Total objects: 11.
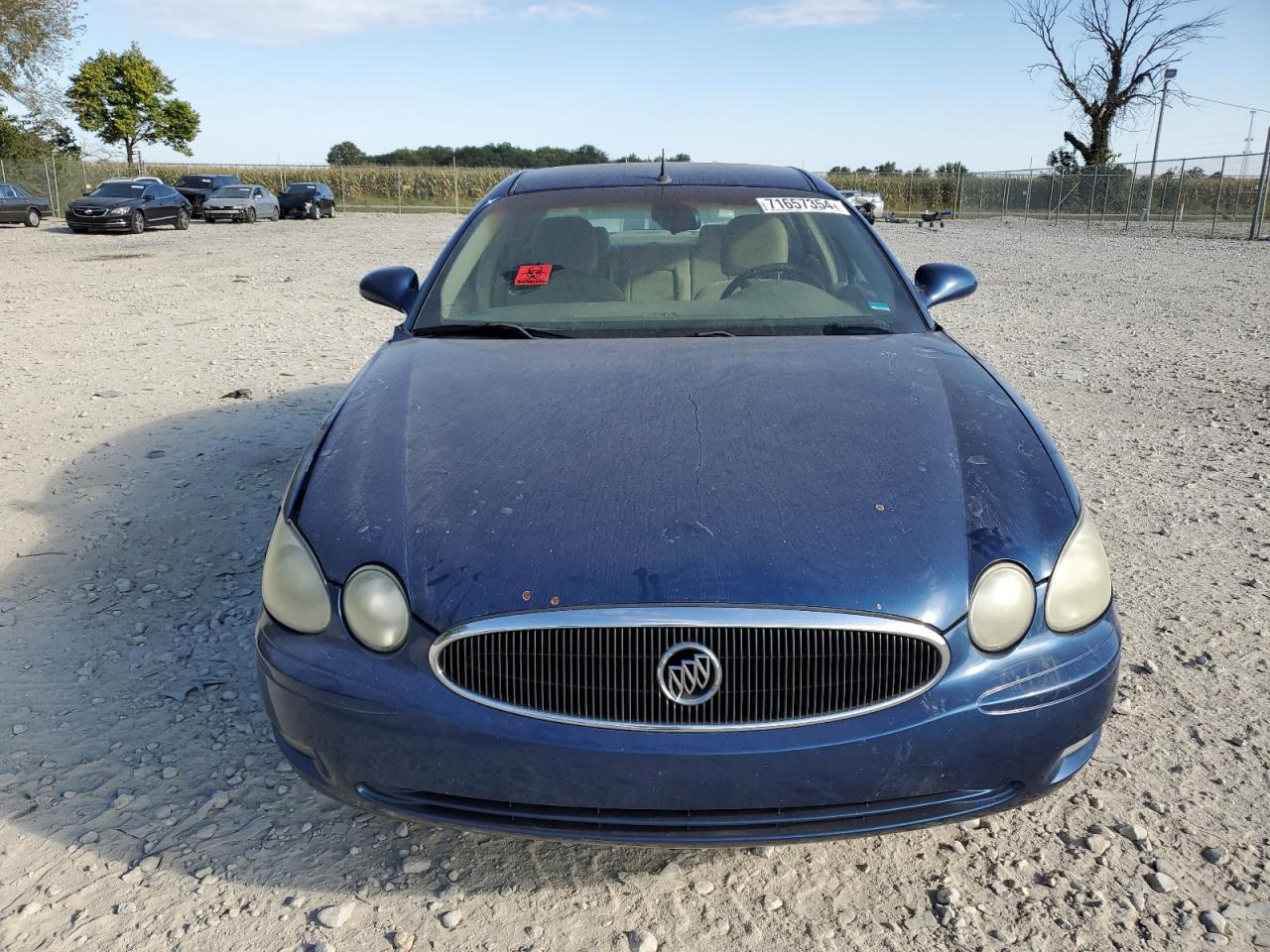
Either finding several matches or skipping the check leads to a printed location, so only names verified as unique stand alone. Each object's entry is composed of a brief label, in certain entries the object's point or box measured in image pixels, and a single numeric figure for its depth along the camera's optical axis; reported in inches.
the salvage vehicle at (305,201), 1419.8
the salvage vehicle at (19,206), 1095.6
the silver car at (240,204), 1266.0
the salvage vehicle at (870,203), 1455.5
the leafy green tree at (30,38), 1289.4
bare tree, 1667.1
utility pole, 1571.1
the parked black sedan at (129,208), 1002.1
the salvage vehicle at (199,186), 1339.8
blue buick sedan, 72.7
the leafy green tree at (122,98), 1964.8
